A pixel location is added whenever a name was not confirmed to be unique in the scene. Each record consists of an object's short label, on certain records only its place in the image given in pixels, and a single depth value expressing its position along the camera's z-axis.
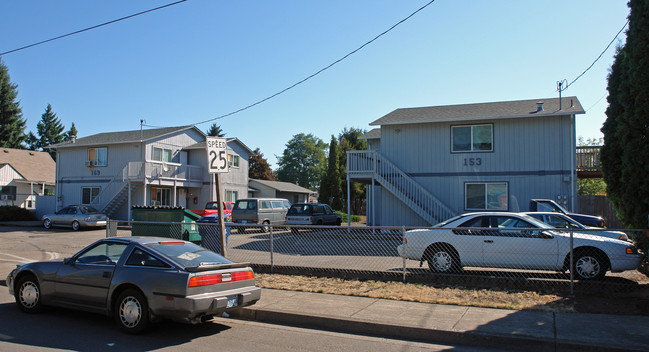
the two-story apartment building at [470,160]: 20.05
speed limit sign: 10.12
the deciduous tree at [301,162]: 81.12
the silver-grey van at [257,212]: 24.20
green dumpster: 12.59
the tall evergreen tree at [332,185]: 43.91
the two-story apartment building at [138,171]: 31.56
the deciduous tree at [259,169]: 65.31
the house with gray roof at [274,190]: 44.88
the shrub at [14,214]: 32.69
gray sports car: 6.41
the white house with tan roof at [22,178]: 41.06
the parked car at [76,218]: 26.77
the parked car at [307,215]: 22.38
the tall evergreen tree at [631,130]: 8.61
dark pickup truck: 16.97
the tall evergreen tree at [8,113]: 56.62
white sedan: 9.22
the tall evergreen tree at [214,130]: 72.06
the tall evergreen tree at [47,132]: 75.56
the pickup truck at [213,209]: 27.30
